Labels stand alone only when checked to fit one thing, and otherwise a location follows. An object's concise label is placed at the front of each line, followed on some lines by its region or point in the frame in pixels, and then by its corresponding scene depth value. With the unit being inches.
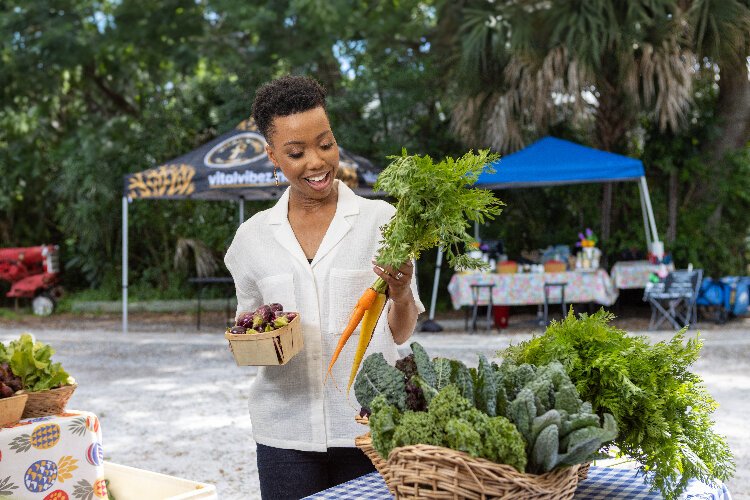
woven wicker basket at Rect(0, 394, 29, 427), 125.4
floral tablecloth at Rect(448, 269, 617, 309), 476.7
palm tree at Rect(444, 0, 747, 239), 522.0
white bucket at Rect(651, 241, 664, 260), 490.3
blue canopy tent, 474.6
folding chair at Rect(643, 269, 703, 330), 476.7
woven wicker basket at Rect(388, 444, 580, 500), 67.4
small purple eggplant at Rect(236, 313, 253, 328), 100.1
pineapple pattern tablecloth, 125.1
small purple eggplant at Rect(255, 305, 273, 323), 96.4
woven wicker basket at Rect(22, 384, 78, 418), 134.6
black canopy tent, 466.3
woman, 100.5
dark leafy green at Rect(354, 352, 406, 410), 78.2
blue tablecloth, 87.4
